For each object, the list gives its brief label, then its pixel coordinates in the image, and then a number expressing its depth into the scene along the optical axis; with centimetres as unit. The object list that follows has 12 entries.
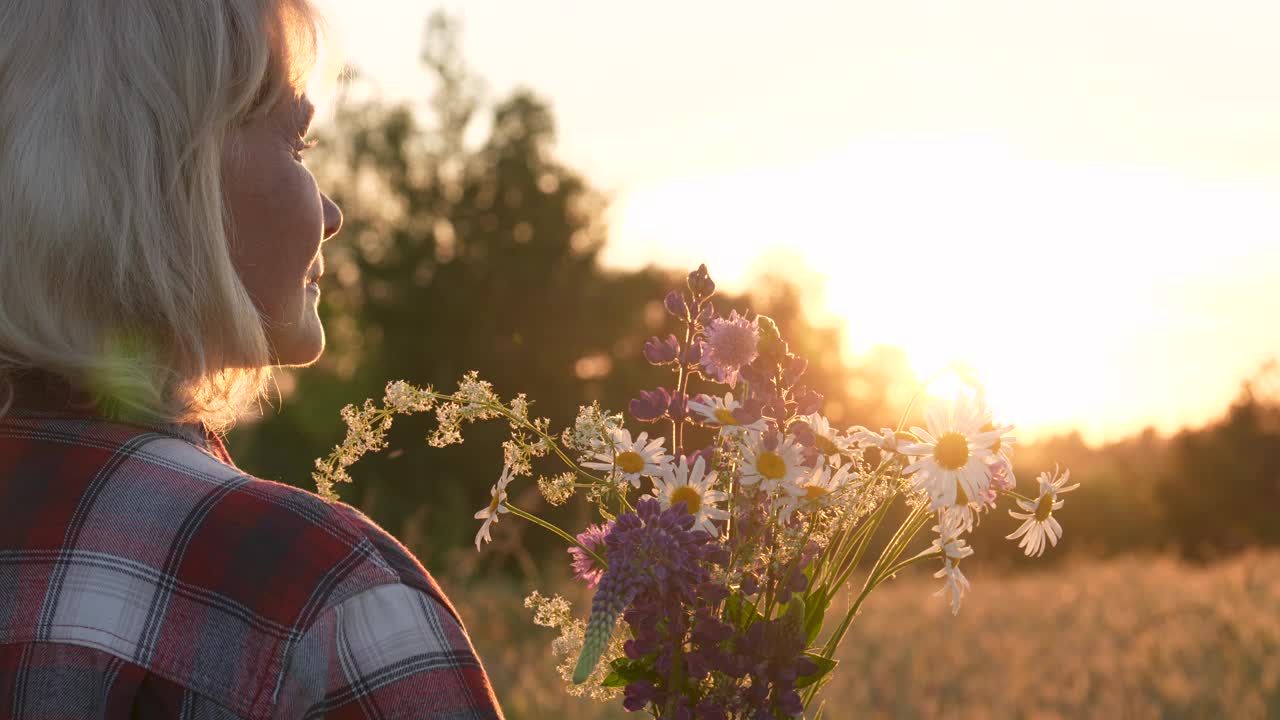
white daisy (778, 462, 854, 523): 88
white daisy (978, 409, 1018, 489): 90
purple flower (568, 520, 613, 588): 90
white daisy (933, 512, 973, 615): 89
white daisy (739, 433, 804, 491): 87
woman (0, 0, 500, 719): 77
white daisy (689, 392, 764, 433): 87
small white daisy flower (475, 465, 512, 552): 92
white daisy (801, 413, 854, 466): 89
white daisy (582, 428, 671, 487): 90
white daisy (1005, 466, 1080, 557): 92
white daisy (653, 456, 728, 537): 88
